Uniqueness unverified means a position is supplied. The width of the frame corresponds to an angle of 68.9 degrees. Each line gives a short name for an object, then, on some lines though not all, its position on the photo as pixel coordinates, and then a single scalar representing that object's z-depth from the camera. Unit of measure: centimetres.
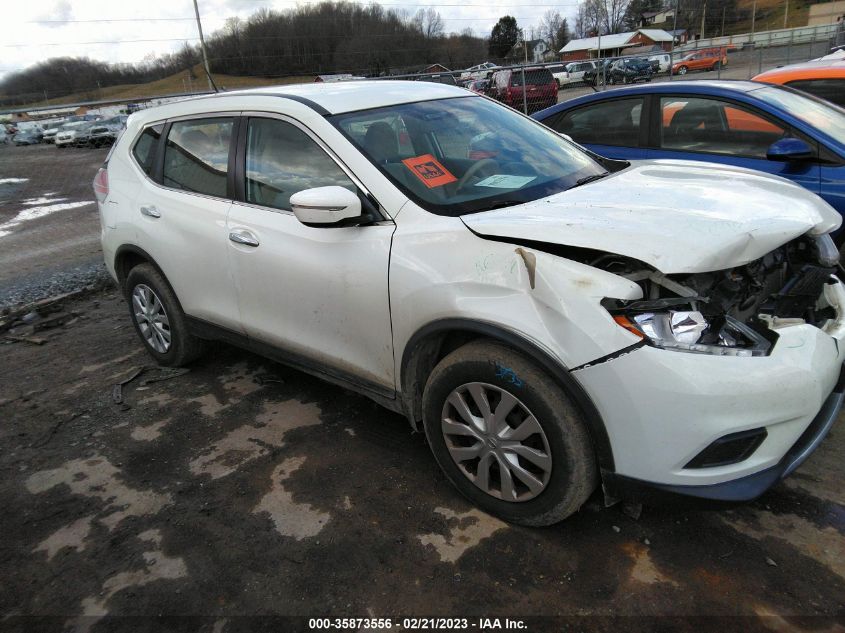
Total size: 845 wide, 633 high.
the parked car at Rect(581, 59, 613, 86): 2592
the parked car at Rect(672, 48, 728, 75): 3077
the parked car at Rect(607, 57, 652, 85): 2455
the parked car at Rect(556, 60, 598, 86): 3066
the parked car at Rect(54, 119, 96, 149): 2900
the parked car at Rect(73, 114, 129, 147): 2778
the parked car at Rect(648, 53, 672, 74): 2689
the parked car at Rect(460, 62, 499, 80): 1973
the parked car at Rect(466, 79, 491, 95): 2014
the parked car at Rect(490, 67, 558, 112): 1777
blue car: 427
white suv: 207
